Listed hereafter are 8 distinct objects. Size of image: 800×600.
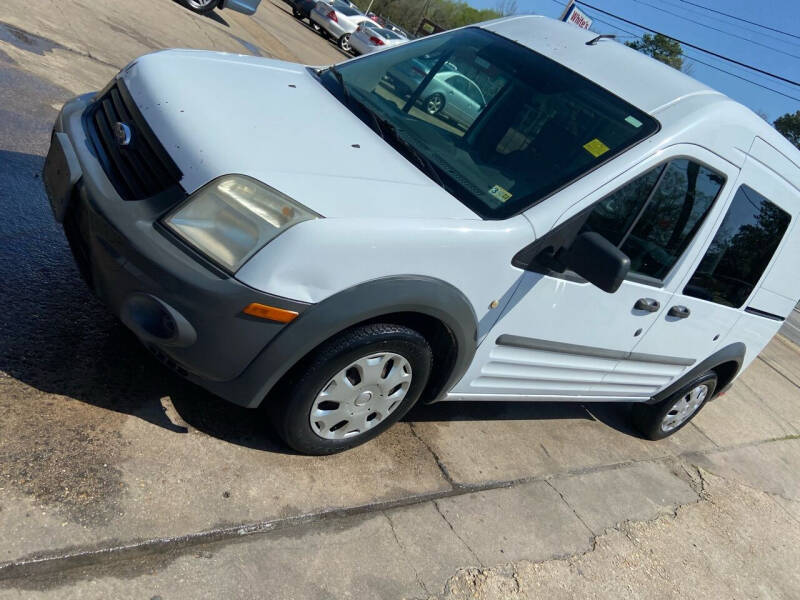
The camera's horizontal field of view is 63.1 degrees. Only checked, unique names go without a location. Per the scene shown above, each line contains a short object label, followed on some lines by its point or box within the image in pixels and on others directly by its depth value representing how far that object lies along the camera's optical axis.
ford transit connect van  2.29
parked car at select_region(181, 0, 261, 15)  11.46
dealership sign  13.07
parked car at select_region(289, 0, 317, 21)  24.31
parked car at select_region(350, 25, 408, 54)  20.83
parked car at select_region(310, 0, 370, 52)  22.52
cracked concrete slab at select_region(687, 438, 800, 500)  5.01
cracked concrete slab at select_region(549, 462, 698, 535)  3.66
